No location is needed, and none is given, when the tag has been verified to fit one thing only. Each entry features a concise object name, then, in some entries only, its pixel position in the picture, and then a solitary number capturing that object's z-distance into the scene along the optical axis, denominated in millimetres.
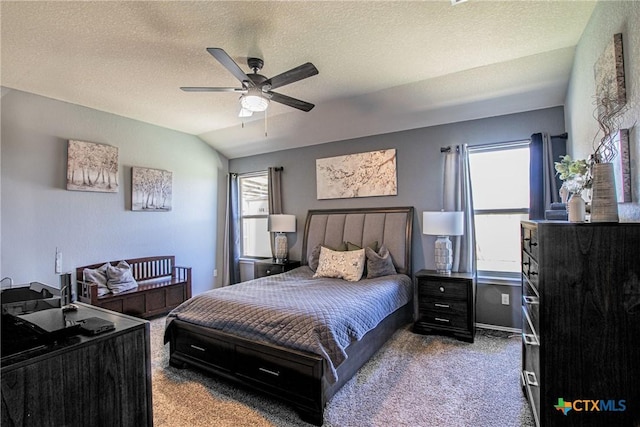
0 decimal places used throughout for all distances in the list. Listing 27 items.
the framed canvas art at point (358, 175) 4312
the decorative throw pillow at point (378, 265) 3762
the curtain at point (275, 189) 5289
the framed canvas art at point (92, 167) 3859
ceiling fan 2295
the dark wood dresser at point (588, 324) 1368
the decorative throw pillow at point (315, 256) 4242
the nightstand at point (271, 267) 4629
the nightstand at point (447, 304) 3344
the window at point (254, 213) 5715
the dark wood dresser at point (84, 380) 963
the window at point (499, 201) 3660
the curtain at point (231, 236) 5785
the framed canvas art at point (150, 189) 4492
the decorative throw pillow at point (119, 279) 3904
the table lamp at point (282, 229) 4930
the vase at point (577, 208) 1686
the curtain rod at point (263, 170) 5273
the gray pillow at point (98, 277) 3803
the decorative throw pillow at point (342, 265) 3699
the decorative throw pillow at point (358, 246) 4102
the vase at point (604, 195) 1475
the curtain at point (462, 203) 3734
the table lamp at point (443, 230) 3553
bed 2146
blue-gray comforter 2203
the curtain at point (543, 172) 3303
